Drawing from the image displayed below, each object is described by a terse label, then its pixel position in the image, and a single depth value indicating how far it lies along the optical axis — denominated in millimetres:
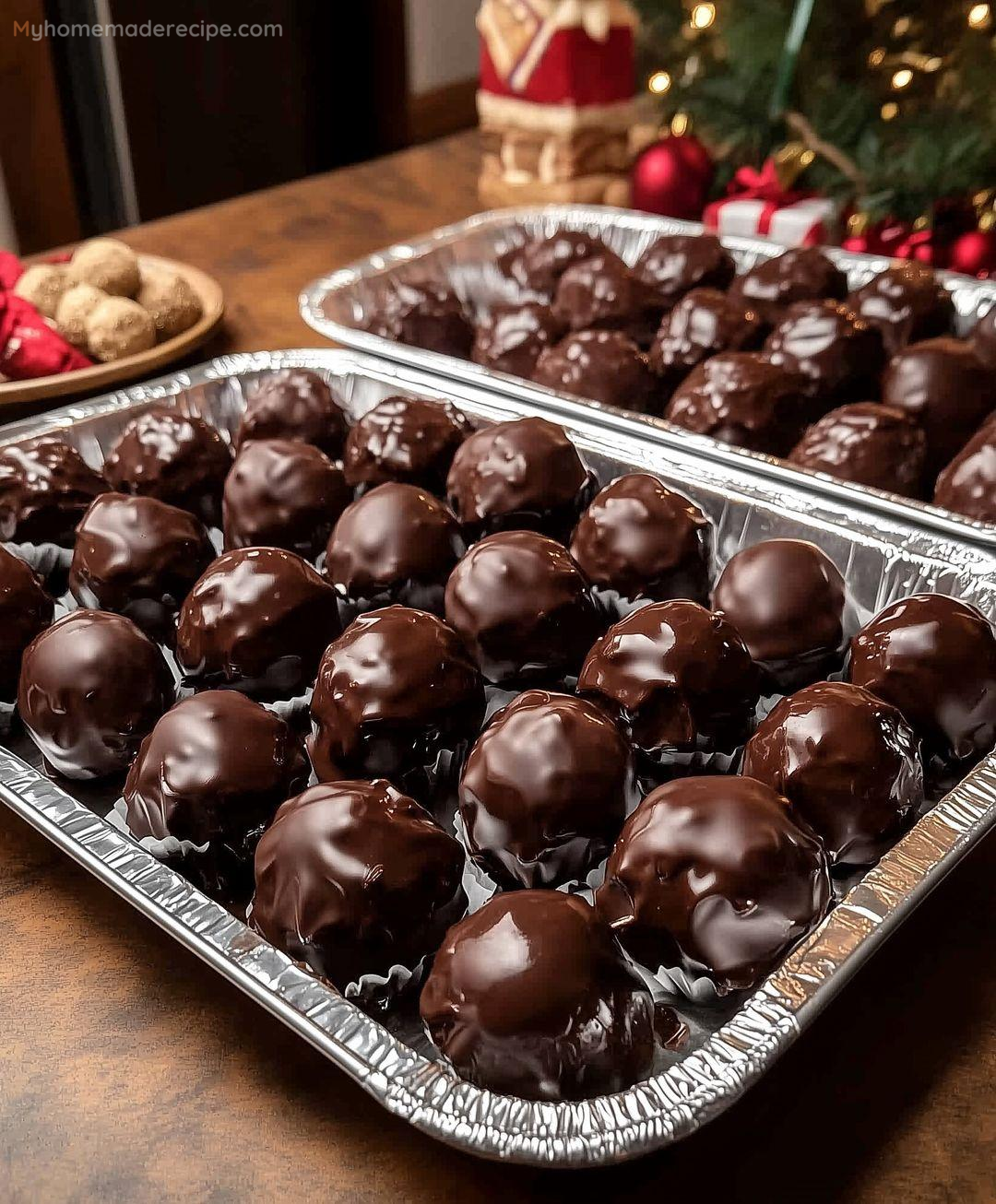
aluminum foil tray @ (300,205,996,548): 355
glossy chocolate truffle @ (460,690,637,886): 228
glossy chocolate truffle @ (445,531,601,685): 285
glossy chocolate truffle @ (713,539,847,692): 286
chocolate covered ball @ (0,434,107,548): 343
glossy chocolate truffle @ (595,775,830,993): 204
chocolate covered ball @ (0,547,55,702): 295
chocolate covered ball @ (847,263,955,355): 436
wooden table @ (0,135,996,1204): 197
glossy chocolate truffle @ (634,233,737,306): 479
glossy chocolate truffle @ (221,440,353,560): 339
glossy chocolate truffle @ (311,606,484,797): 254
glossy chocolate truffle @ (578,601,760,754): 257
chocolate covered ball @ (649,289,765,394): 429
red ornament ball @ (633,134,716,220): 581
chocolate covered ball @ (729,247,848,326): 460
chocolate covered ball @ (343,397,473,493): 362
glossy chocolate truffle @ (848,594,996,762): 260
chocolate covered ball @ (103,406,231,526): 360
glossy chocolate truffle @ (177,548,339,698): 284
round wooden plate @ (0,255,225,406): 439
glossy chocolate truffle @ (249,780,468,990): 210
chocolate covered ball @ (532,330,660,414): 414
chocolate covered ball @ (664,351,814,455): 385
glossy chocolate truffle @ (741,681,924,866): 234
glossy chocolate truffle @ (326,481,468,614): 311
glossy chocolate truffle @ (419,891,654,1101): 188
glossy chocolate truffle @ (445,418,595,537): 332
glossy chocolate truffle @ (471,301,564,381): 450
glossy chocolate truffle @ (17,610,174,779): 266
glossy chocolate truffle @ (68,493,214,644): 312
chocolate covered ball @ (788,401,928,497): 361
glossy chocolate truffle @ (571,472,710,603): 307
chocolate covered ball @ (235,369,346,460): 388
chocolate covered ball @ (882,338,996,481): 386
